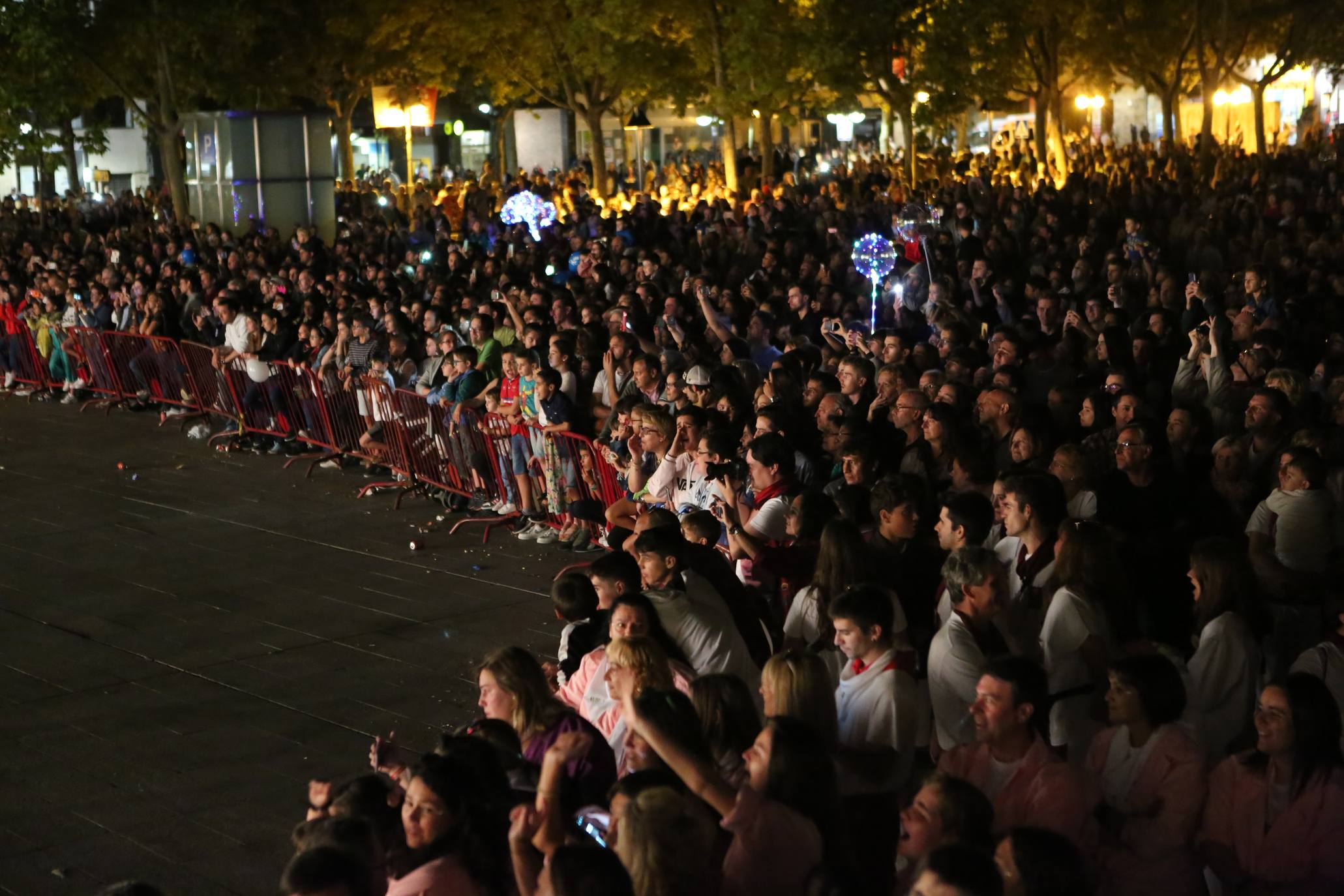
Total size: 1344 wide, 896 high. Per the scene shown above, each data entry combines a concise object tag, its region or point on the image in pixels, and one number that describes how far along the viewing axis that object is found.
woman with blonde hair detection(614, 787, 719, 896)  4.20
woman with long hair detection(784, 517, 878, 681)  6.55
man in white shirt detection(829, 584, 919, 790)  5.62
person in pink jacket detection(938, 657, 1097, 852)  4.91
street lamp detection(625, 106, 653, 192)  42.66
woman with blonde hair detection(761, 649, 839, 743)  5.33
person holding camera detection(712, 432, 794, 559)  8.30
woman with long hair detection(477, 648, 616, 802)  5.60
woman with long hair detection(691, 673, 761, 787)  5.10
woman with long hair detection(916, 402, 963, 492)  9.05
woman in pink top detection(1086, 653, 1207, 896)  4.94
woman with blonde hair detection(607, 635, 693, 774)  5.63
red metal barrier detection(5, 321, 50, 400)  21.34
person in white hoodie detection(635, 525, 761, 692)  6.41
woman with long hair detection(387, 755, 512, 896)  4.75
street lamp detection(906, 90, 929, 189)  36.59
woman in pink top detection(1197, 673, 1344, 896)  4.82
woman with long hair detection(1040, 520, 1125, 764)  6.11
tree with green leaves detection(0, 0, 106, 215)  31.31
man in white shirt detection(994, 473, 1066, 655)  6.90
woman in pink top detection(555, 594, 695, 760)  5.93
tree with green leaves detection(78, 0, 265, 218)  31.89
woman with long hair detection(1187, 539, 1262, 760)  6.00
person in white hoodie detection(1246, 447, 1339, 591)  7.75
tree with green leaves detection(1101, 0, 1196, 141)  45.53
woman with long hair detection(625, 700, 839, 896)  4.57
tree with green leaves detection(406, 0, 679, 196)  39.31
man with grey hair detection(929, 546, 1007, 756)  5.93
